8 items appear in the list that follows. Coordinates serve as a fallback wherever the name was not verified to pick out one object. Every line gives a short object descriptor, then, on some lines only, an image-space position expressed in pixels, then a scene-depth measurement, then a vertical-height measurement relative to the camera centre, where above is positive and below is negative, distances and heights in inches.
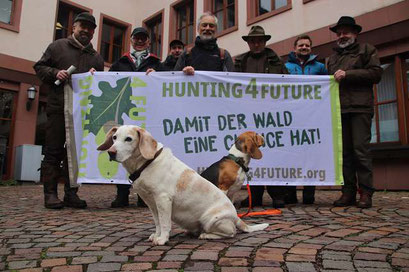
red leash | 156.8 -16.7
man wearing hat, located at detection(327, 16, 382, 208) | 181.2 +39.5
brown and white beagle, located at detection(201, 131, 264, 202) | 141.6 +4.4
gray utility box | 453.7 +14.9
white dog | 101.5 -4.3
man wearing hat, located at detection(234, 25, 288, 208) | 193.9 +66.4
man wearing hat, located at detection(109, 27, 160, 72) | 212.1 +71.1
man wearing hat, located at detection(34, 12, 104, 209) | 189.0 +48.6
